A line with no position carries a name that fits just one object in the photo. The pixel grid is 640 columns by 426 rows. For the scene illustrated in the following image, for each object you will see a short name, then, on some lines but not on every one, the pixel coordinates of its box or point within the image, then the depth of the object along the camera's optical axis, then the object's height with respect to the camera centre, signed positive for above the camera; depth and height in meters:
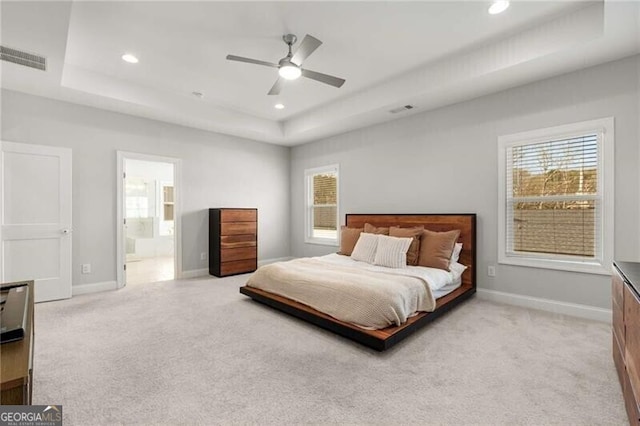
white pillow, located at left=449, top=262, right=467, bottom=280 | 3.61 -0.72
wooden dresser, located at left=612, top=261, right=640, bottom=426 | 1.42 -0.68
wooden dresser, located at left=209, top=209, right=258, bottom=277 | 5.17 -0.52
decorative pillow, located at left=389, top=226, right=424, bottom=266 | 3.82 -0.33
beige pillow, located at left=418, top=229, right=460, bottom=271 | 3.63 -0.47
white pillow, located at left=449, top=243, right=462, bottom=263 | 3.81 -0.53
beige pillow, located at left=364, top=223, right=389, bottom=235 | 4.48 -0.28
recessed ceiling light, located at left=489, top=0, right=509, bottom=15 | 2.50 +1.73
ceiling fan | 2.54 +1.38
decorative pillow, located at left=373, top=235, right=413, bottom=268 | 3.67 -0.51
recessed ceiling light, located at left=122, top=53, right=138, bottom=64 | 3.28 +1.72
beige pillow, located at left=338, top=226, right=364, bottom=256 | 4.66 -0.44
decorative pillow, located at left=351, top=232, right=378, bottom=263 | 4.03 -0.51
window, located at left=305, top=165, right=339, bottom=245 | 5.90 +0.14
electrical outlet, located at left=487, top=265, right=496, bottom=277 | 3.80 -0.76
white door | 3.59 -0.06
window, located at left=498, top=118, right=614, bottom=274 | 3.07 +0.15
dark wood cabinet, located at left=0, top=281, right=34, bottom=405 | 0.95 -0.52
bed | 2.46 -0.98
